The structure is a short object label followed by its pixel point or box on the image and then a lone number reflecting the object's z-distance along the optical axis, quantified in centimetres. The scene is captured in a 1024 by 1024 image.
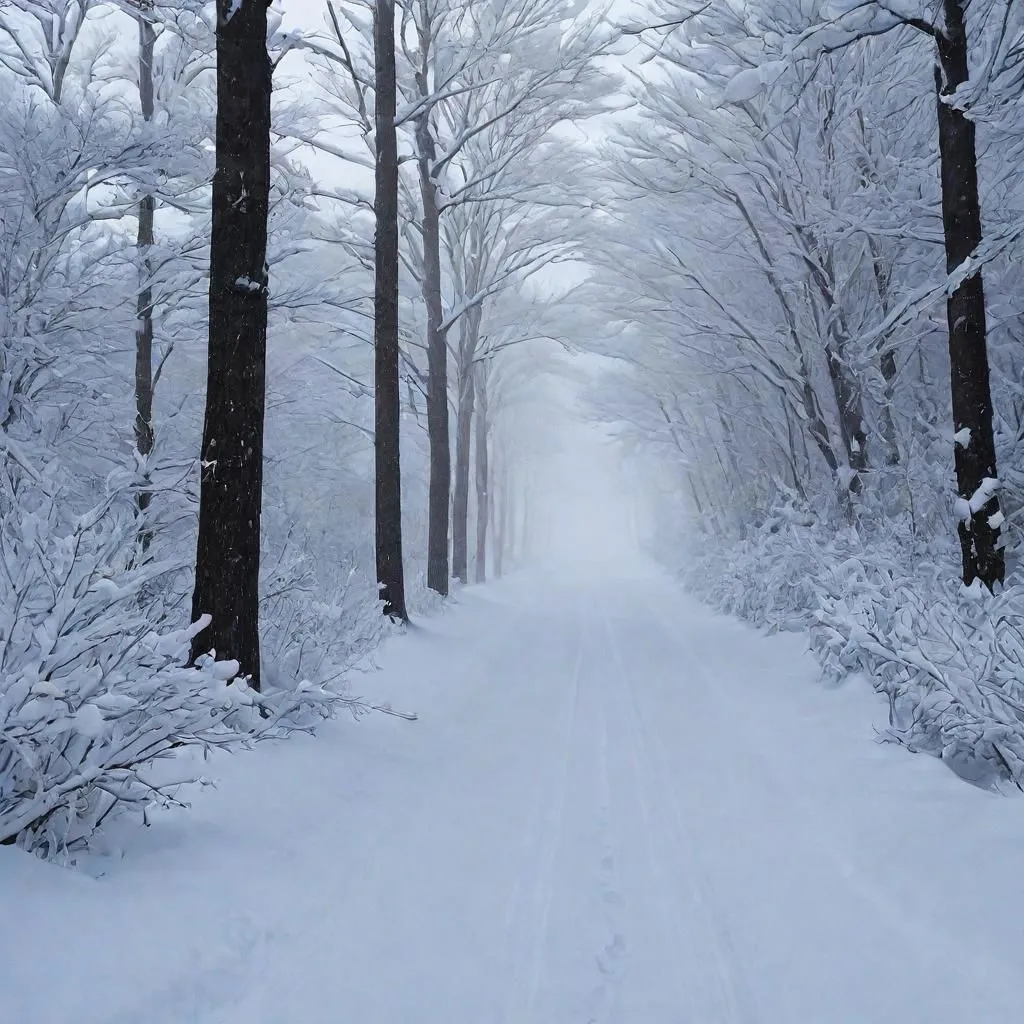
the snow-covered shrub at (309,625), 641
